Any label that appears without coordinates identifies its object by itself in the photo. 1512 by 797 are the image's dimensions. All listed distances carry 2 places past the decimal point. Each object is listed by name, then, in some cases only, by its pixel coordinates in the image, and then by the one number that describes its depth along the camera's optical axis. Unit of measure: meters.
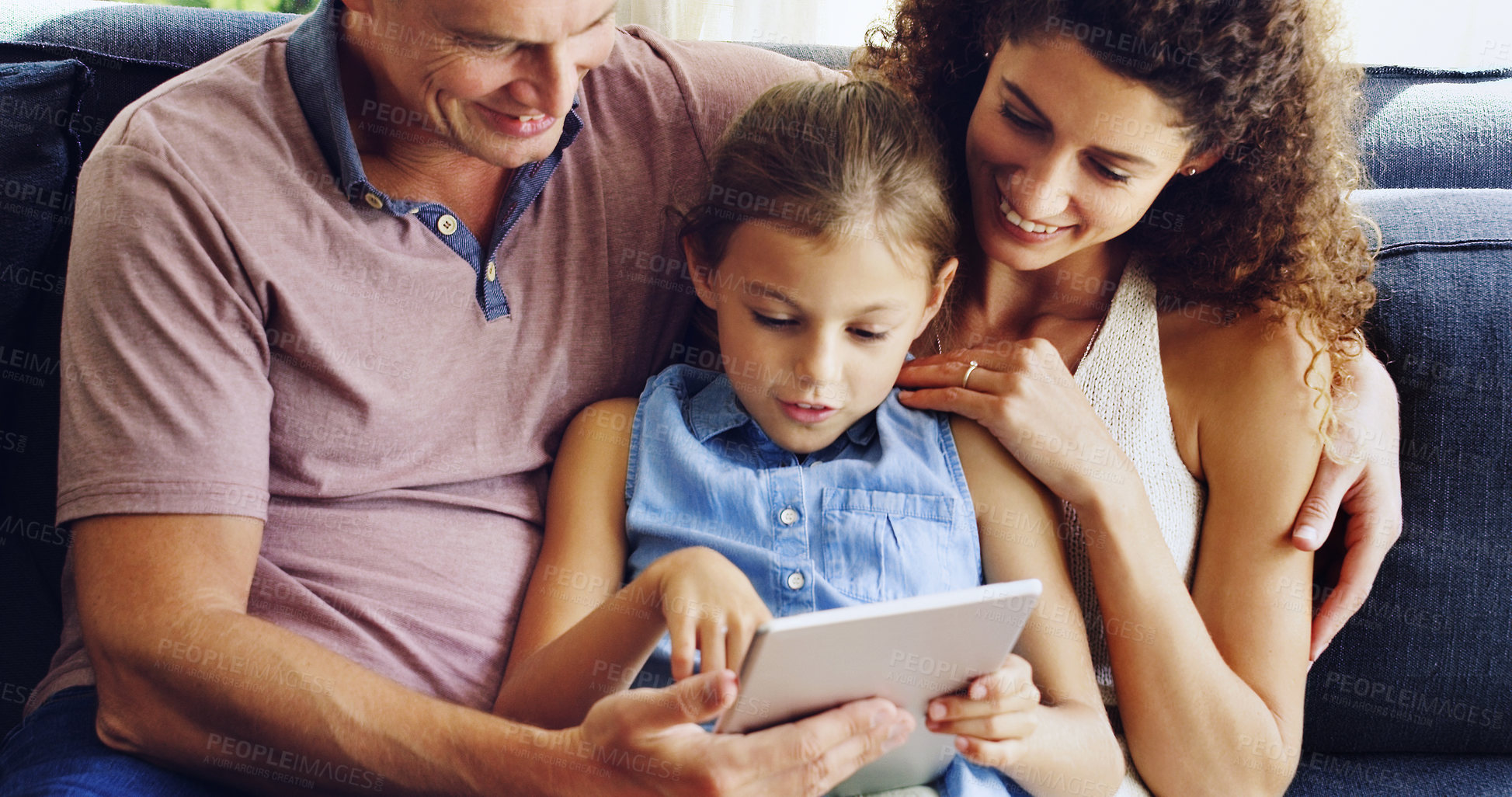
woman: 1.26
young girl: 1.20
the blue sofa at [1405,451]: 1.44
